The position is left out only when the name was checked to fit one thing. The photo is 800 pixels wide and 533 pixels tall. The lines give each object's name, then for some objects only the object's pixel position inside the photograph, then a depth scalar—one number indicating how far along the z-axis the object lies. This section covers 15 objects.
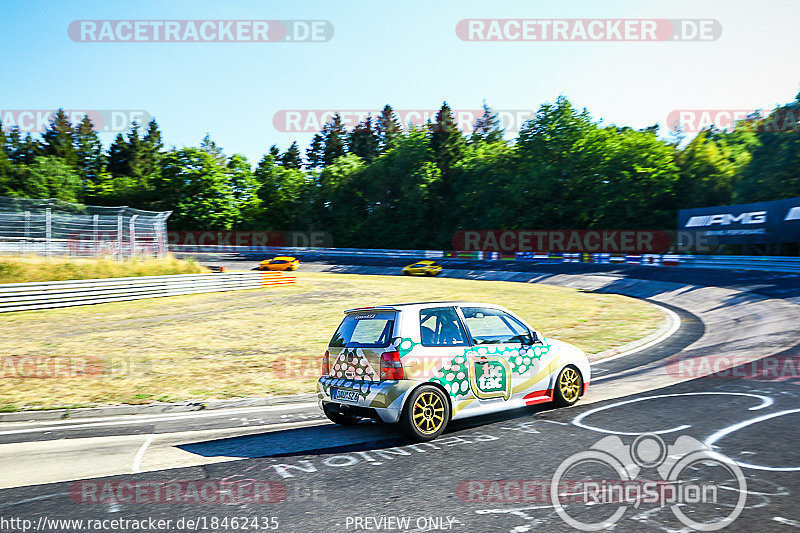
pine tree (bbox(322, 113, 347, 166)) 109.75
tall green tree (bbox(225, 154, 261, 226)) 80.75
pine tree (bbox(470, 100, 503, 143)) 95.80
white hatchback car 6.97
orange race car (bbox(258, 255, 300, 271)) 44.78
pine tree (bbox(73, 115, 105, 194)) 103.31
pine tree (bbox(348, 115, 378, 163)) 105.62
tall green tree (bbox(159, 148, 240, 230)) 77.56
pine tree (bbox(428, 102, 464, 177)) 77.81
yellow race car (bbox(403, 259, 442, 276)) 42.56
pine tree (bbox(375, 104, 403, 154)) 103.89
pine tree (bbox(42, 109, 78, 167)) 97.62
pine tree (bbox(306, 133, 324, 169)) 115.25
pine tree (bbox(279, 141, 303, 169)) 118.31
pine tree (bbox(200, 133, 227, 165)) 85.08
